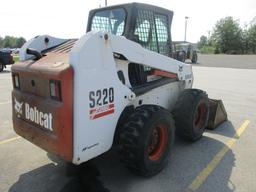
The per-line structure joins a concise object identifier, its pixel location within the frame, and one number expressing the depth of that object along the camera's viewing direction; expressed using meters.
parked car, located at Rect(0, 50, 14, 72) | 12.99
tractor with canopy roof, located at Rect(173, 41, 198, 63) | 20.50
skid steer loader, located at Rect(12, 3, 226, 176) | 2.21
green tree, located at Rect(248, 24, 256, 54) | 52.68
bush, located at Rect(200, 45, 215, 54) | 54.15
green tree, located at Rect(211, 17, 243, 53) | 54.20
